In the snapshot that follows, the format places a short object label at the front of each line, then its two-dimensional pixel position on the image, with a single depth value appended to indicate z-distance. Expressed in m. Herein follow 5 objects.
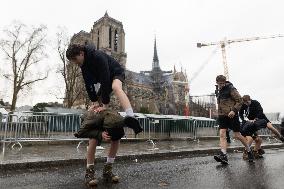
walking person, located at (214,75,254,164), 6.90
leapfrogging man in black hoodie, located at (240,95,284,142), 8.39
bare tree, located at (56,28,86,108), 37.00
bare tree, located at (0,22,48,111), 36.81
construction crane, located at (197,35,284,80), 92.35
